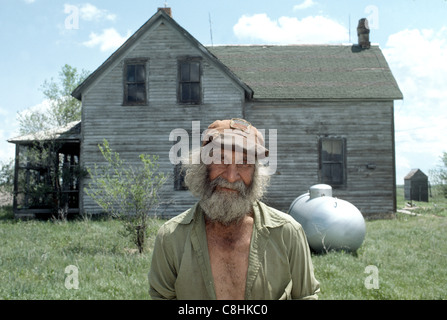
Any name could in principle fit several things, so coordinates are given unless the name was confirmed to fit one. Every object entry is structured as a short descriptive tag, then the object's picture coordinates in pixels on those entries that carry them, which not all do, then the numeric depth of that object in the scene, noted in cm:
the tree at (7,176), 1733
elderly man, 251
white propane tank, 855
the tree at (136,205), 881
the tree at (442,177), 1869
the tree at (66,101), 3219
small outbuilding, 3253
